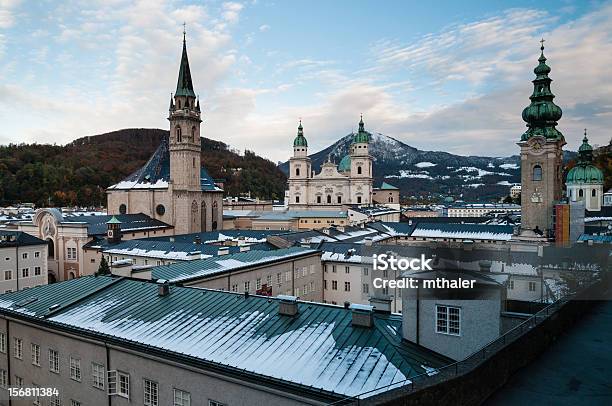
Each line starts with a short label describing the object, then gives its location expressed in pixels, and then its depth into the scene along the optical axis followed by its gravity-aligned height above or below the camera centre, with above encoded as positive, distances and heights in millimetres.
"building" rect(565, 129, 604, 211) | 82562 +2275
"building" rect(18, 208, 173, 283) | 52156 -4670
